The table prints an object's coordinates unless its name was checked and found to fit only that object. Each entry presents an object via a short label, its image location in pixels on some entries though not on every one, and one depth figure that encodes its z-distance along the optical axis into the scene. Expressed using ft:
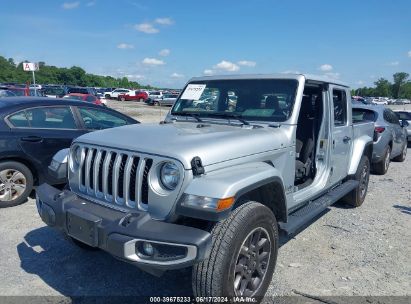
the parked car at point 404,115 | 48.45
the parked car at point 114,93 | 176.35
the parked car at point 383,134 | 28.45
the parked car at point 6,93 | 58.80
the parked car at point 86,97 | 79.14
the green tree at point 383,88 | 474.49
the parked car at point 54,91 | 97.04
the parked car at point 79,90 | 102.18
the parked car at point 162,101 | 144.05
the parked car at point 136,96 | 172.96
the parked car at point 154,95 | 151.12
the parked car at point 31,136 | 18.25
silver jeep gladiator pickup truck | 8.61
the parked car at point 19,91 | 65.65
